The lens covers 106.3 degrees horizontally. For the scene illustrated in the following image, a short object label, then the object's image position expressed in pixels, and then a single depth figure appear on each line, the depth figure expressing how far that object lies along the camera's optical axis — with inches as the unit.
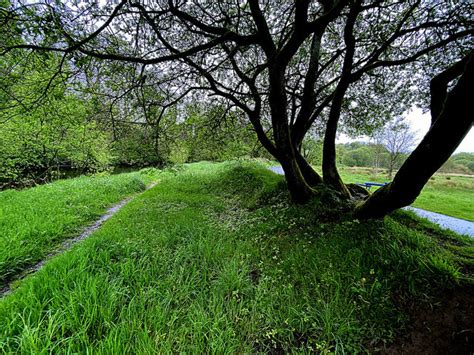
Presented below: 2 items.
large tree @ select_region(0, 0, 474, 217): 92.7
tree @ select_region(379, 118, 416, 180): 697.0
